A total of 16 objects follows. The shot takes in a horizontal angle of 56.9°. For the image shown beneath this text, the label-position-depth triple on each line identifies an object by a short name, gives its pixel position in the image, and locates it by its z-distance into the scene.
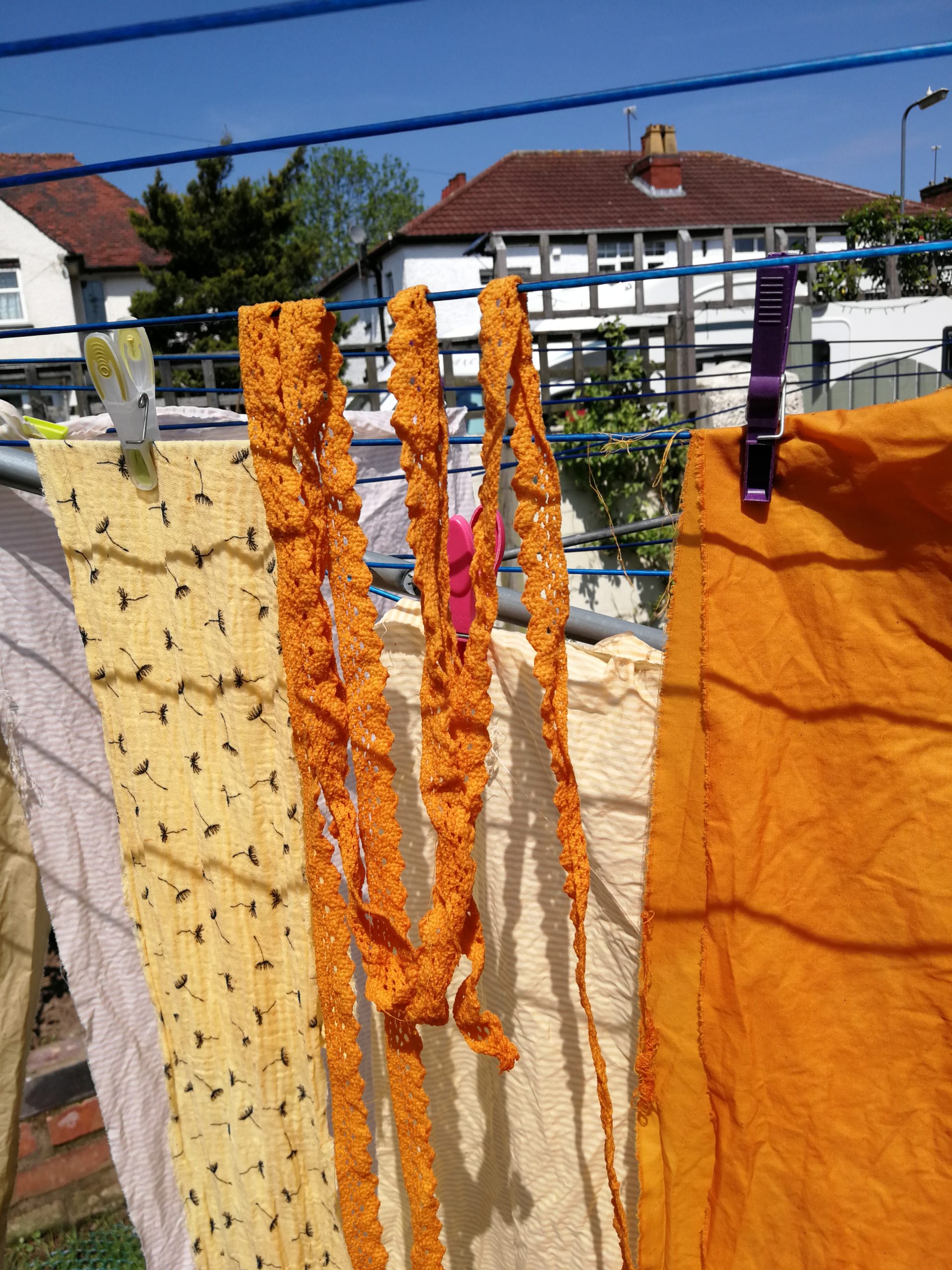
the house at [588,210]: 12.48
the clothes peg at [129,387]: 0.79
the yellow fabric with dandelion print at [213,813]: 0.84
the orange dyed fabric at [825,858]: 0.61
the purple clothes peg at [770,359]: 0.57
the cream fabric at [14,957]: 1.10
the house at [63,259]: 13.20
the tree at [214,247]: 10.81
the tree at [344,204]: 23.53
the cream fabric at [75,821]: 1.04
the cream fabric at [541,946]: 0.77
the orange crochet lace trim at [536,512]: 0.58
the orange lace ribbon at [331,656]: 0.65
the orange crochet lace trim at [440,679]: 0.60
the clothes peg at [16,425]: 0.97
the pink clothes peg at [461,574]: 0.81
